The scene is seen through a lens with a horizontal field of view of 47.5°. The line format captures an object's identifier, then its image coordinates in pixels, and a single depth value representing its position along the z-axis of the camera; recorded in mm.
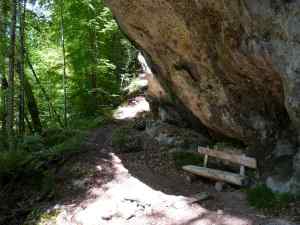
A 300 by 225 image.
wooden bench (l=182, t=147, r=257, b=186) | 7852
